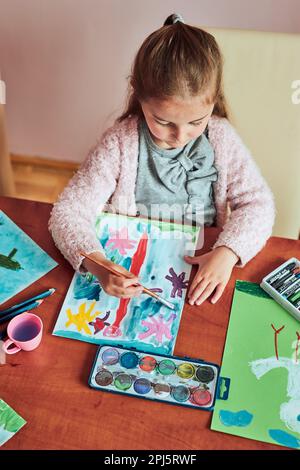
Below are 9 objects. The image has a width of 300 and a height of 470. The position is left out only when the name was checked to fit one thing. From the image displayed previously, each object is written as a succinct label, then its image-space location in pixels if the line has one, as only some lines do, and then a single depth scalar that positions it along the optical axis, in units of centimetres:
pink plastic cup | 85
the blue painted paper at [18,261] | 95
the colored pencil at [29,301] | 90
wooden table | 75
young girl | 93
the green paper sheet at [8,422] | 75
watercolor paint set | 80
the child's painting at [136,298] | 88
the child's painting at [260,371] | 77
